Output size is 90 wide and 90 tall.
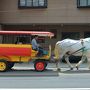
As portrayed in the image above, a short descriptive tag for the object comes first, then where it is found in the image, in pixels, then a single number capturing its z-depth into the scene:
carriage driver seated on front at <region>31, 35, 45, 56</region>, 15.50
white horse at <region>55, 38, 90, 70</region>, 16.13
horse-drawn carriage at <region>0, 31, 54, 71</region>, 15.45
